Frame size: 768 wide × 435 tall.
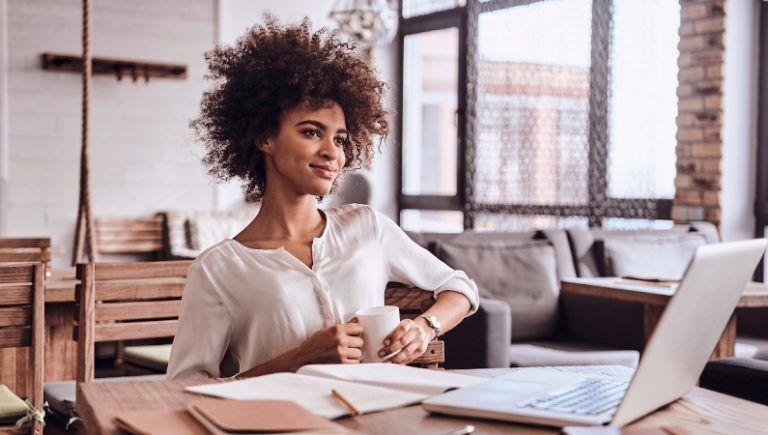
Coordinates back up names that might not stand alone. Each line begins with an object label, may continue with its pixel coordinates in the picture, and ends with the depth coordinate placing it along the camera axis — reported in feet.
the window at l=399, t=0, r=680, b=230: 17.79
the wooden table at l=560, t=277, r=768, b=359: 10.89
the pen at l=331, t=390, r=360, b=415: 3.81
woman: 5.40
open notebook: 3.93
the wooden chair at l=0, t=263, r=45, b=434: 8.18
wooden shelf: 20.03
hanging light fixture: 20.52
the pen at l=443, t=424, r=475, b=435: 3.46
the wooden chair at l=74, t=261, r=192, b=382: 8.52
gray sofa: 12.76
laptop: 3.46
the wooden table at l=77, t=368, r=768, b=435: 3.65
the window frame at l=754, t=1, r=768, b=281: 16.80
